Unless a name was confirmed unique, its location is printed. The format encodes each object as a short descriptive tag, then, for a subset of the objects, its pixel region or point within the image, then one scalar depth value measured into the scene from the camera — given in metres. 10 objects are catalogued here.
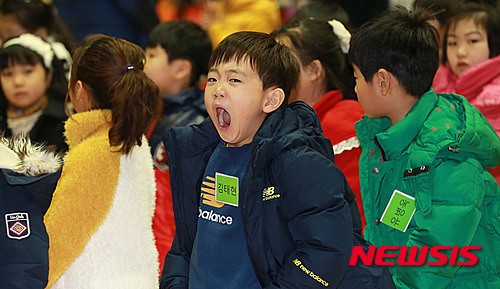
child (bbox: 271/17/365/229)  6.75
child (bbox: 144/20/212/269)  8.29
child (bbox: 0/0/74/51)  9.61
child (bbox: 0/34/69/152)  7.99
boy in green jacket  5.62
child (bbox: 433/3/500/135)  7.23
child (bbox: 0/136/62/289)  5.08
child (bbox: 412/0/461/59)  6.80
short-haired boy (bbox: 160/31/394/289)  4.62
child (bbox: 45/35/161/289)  5.66
